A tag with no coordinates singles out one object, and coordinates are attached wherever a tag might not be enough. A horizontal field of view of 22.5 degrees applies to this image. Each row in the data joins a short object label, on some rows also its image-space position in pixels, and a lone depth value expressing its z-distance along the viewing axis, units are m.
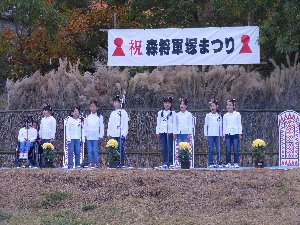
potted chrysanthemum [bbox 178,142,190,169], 16.73
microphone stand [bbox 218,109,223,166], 18.00
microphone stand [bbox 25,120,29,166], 18.47
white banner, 20.78
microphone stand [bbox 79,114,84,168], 18.27
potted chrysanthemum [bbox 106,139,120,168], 17.19
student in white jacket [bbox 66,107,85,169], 18.23
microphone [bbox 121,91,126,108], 20.16
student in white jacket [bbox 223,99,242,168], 17.75
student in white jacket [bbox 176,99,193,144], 17.98
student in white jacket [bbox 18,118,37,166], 18.52
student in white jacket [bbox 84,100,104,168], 18.22
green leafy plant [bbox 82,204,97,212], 13.90
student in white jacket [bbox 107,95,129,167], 18.09
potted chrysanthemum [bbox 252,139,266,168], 16.97
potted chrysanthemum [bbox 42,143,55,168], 17.58
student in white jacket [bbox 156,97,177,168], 17.98
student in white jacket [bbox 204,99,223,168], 17.97
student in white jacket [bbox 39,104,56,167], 18.50
